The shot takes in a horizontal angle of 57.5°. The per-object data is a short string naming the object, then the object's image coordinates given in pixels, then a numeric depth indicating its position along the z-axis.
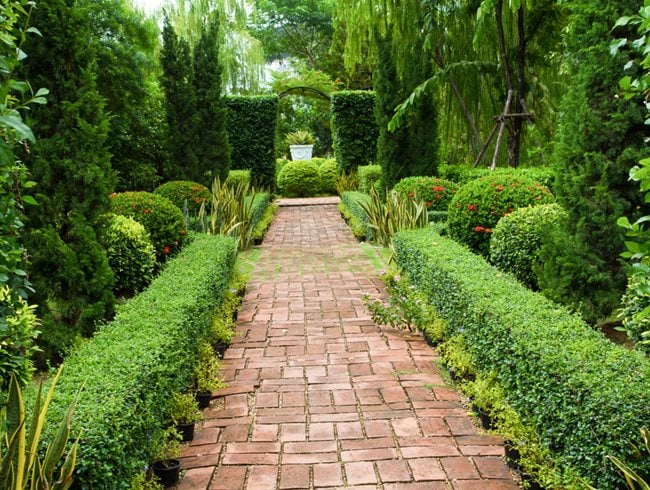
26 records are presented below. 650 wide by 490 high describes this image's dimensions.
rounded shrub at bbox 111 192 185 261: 6.57
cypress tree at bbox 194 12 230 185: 10.75
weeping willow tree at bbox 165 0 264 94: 18.84
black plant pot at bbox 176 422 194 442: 3.40
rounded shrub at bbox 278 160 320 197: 18.77
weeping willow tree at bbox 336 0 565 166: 10.76
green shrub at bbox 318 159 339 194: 18.95
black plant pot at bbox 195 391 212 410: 3.88
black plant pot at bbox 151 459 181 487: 2.93
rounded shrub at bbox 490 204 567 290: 5.55
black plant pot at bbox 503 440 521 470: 3.00
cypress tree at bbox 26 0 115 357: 4.08
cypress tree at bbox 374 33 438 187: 11.30
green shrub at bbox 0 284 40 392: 2.59
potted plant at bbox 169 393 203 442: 3.39
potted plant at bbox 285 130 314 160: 21.28
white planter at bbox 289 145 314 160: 21.25
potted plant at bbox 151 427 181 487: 2.93
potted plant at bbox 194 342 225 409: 3.91
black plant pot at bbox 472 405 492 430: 3.50
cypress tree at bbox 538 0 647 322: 4.11
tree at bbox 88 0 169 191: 9.84
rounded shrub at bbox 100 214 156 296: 5.45
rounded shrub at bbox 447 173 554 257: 6.96
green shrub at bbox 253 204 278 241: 10.51
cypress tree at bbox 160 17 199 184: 9.98
